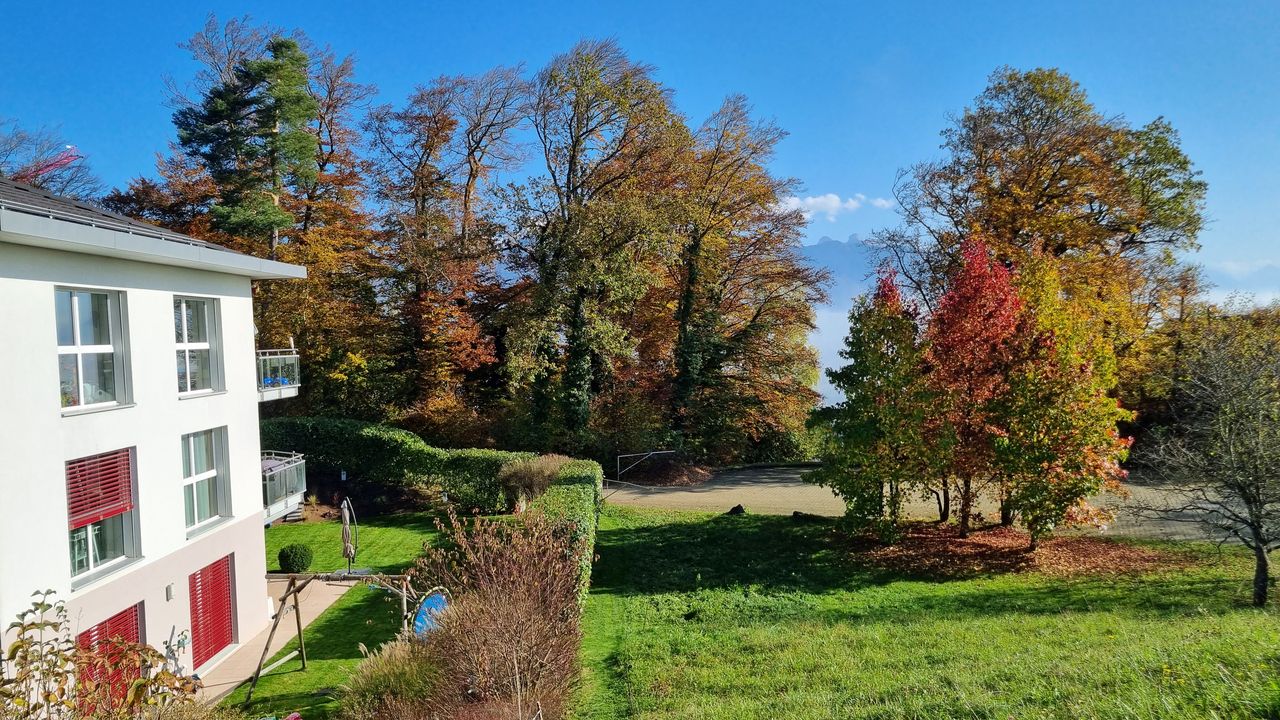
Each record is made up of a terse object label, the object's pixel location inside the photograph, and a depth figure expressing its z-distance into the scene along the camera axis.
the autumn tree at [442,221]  27.97
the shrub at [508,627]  8.33
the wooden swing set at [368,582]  10.02
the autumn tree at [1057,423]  14.98
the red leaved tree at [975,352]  16.17
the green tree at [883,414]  16.44
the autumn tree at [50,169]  29.45
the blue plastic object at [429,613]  9.45
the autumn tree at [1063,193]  24.00
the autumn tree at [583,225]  26.17
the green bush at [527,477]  19.28
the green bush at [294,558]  15.98
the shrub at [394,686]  8.24
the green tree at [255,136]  25.12
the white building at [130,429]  8.41
